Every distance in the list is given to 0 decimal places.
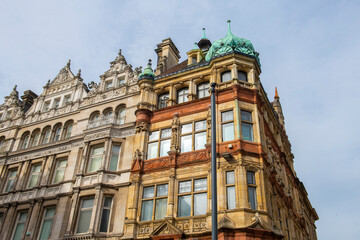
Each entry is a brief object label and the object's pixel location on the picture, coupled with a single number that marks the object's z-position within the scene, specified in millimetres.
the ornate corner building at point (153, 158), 21094
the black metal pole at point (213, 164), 12290
